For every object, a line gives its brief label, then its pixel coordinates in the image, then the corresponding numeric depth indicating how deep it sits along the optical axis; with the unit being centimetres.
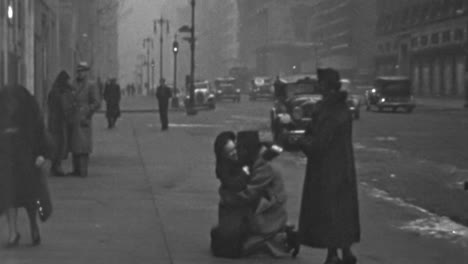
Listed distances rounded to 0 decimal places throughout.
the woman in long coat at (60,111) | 1988
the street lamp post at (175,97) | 7200
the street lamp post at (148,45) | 14115
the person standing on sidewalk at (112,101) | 4178
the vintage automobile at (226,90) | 9769
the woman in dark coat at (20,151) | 1193
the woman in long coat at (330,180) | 1067
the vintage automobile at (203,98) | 7162
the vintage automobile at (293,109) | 3025
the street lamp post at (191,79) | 5988
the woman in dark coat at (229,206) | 1151
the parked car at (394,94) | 6412
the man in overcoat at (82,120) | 1994
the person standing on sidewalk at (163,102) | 3997
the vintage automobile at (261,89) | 10206
